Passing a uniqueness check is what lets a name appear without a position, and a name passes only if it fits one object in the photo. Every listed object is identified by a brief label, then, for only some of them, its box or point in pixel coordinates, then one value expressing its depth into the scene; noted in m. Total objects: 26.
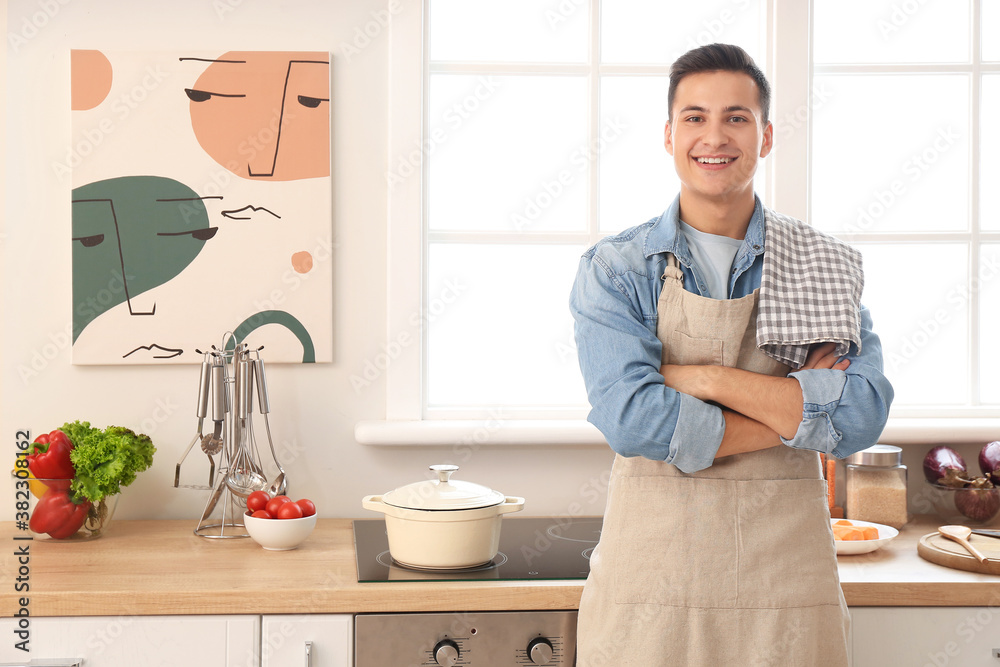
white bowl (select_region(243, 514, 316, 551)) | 1.71
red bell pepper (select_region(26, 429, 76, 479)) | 1.79
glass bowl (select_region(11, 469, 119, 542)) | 1.77
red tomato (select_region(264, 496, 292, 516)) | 1.76
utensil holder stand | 1.87
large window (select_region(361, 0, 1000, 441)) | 2.17
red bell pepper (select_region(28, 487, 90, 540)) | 1.77
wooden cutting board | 1.59
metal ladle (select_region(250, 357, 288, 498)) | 1.94
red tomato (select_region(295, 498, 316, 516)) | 1.76
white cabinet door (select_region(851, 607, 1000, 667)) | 1.55
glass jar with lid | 1.97
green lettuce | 1.79
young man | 1.27
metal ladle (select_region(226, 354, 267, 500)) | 1.89
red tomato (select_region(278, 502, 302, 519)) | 1.73
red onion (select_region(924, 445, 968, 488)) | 2.02
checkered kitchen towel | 1.29
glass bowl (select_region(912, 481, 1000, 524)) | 1.98
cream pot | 1.59
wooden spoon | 1.63
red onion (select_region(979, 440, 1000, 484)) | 2.01
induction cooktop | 1.58
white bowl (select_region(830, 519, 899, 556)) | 1.68
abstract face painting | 2.02
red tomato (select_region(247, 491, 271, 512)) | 1.77
